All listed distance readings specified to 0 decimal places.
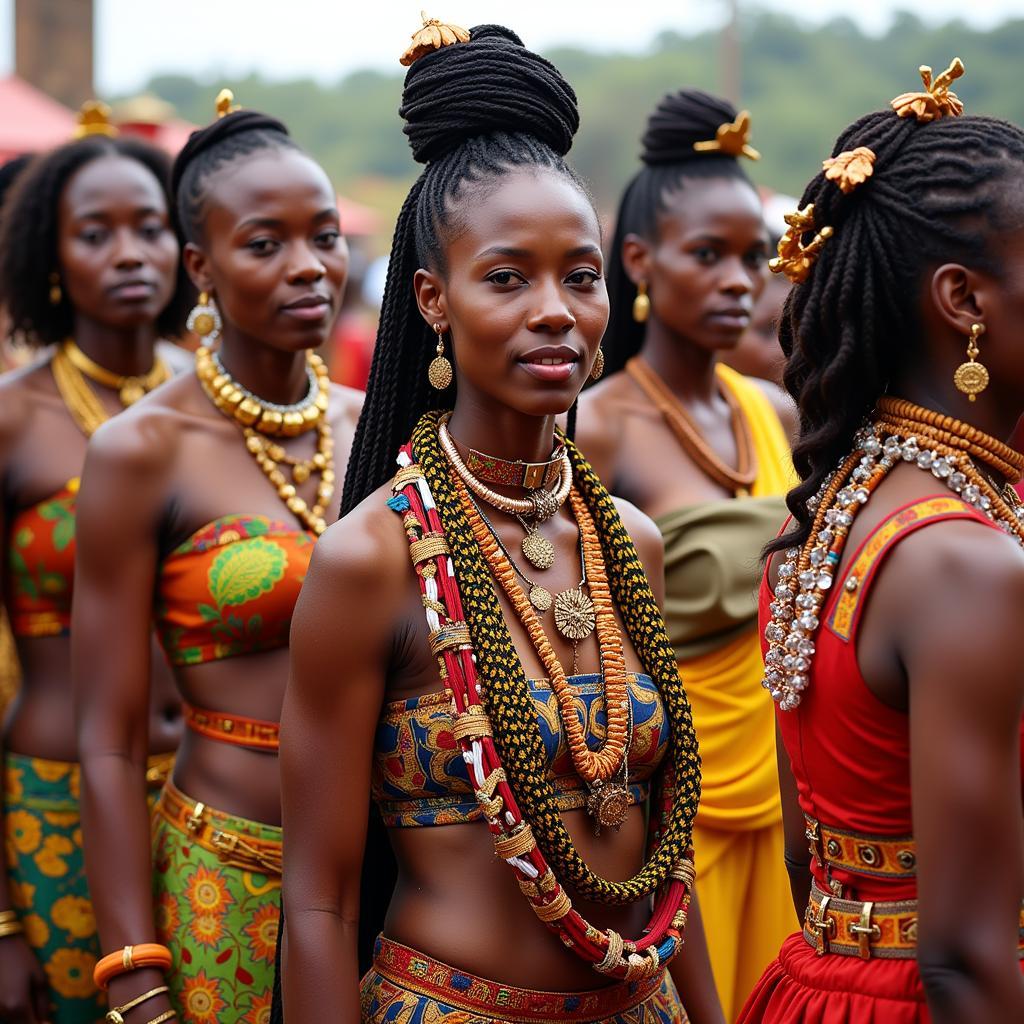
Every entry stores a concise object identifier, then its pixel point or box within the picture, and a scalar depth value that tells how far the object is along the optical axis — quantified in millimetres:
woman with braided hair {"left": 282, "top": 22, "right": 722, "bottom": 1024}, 2520
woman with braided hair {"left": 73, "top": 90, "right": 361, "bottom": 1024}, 3500
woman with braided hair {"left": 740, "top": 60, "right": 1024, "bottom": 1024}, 2141
